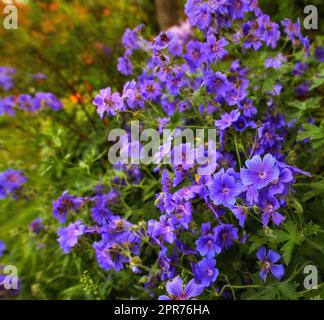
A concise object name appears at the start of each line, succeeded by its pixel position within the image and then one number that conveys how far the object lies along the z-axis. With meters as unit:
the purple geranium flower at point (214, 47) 0.68
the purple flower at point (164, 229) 0.63
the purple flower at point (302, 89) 0.86
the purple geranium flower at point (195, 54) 0.69
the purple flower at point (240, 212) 0.56
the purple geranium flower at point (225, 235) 0.62
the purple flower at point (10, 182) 0.91
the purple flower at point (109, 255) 0.67
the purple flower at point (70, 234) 0.70
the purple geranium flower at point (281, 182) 0.53
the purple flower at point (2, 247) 0.85
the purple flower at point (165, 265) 0.65
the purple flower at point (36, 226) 0.89
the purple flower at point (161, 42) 0.67
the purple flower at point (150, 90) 0.71
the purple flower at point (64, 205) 0.75
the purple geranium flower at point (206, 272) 0.61
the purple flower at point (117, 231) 0.68
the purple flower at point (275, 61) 0.73
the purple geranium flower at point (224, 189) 0.54
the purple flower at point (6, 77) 1.12
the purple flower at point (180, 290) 0.56
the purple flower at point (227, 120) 0.65
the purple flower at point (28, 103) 0.95
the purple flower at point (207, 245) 0.62
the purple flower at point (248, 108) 0.68
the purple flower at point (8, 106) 0.99
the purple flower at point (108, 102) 0.67
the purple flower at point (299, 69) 0.86
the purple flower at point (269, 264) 0.60
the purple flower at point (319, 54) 0.88
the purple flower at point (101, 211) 0.75
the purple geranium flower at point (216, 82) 0.68
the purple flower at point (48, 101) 0.95
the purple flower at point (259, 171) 0.52
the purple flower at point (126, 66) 0.84
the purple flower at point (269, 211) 0.54
